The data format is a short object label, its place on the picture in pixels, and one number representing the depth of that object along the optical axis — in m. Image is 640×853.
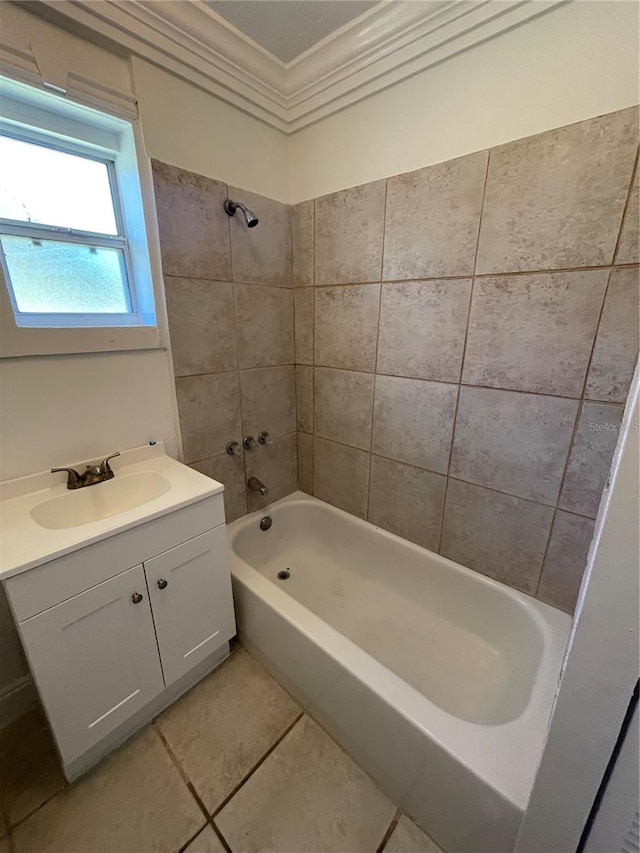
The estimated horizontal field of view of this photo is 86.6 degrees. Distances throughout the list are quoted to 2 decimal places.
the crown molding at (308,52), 1.00
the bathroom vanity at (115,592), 0.87
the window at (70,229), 1.06
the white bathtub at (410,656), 0.84
